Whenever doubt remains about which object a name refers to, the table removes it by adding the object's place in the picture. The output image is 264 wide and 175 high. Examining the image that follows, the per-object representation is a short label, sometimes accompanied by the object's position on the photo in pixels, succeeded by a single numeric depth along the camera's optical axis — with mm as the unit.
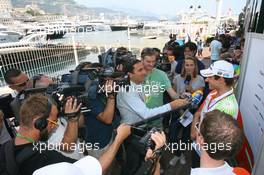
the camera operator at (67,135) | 1494
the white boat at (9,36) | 20090
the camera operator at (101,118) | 1727
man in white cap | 1557
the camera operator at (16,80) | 2236
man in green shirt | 2244
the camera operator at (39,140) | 1059
